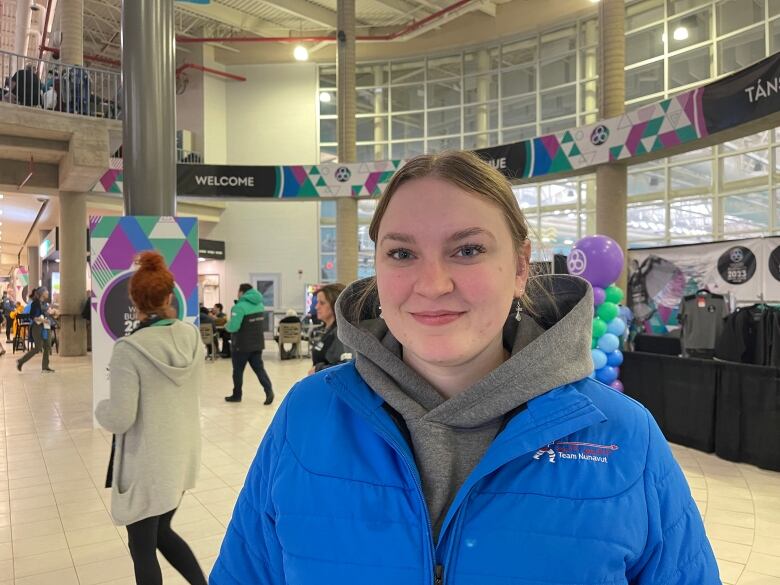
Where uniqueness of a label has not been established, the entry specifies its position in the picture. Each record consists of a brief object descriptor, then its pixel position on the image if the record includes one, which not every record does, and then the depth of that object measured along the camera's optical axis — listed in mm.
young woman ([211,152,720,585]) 885
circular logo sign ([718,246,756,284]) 8281
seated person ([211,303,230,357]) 14417
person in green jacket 7891
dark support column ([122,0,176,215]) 5715
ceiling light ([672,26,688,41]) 14664
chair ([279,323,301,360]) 13242
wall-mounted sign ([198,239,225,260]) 19047
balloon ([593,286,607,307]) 5754
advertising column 5887
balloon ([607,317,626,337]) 5883
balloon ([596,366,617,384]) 5637
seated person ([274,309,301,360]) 13586
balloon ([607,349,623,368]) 5828
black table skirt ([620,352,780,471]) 5117
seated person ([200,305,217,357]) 13652
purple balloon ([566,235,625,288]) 5855
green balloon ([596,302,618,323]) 5793
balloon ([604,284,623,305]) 6008
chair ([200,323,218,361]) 12992
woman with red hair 2248
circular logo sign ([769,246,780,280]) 7812
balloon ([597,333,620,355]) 5711
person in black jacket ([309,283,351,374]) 4246
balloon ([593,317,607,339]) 5641
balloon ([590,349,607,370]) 5457
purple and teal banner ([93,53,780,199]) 7180
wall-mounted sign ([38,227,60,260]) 15531
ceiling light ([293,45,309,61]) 16297
